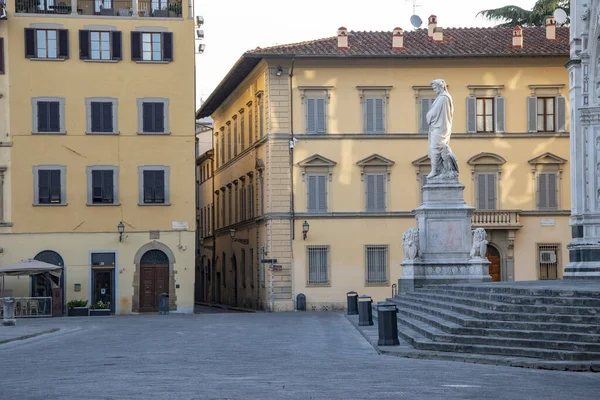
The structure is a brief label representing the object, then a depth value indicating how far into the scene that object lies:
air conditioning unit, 53.25
